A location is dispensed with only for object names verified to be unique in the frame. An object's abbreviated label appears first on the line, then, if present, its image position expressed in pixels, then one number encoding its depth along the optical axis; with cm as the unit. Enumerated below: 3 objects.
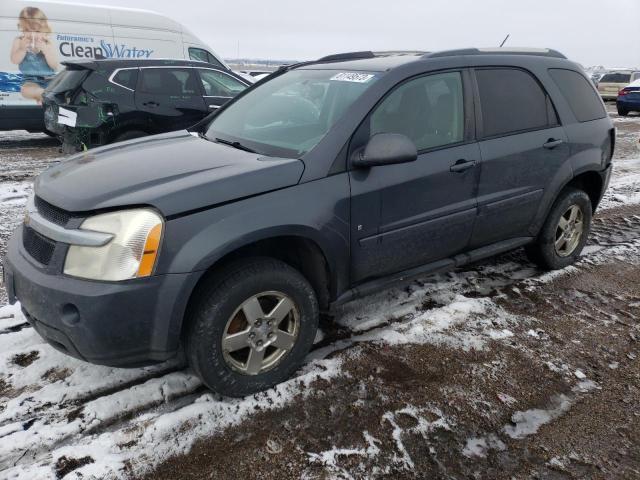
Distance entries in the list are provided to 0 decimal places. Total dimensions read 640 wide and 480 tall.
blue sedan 1644
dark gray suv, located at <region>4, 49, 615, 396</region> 223
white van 922
